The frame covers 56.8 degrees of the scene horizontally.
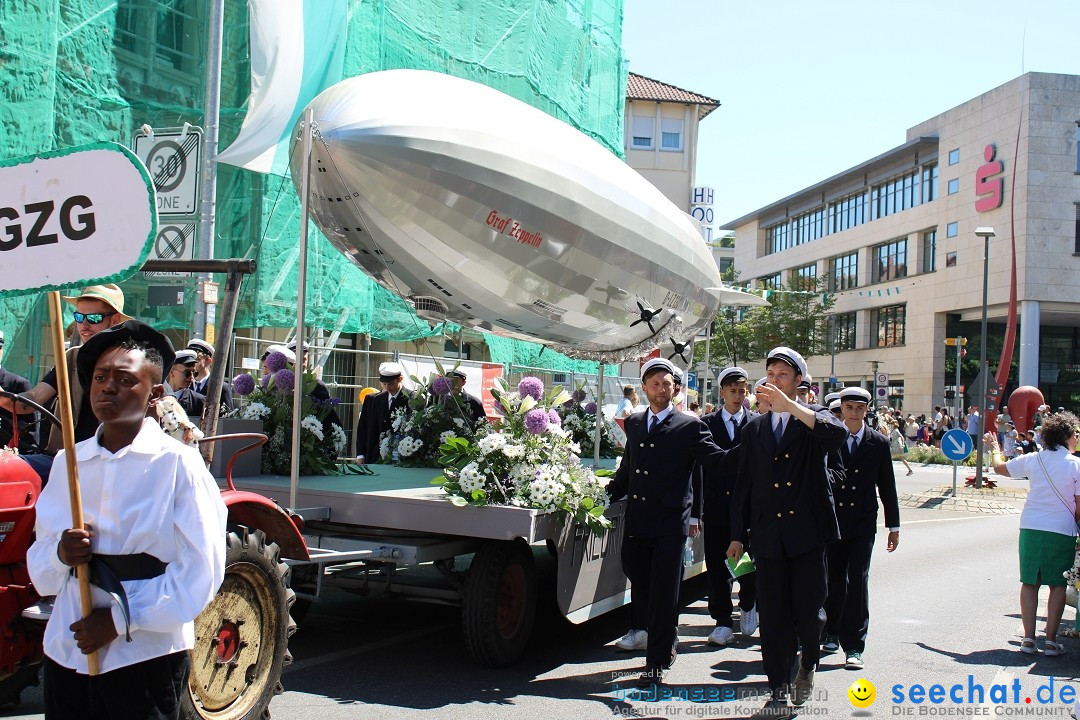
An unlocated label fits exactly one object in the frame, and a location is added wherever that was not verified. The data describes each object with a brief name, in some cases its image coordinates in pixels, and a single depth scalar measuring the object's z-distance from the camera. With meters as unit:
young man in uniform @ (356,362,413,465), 10.44
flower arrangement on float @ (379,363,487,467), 9.16
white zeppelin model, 6.66
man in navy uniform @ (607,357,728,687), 6.18
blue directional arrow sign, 17.16
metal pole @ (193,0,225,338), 11.98
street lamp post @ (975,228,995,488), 23.72
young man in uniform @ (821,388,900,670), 6.89
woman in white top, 7.40
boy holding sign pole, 2.73
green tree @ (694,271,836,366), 56.28
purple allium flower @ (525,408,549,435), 6.75
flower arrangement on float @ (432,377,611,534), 6.18
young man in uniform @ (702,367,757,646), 7.64
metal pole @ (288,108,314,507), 6.06
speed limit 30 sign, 11.65
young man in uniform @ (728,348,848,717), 5.61
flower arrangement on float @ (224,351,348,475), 7.48
